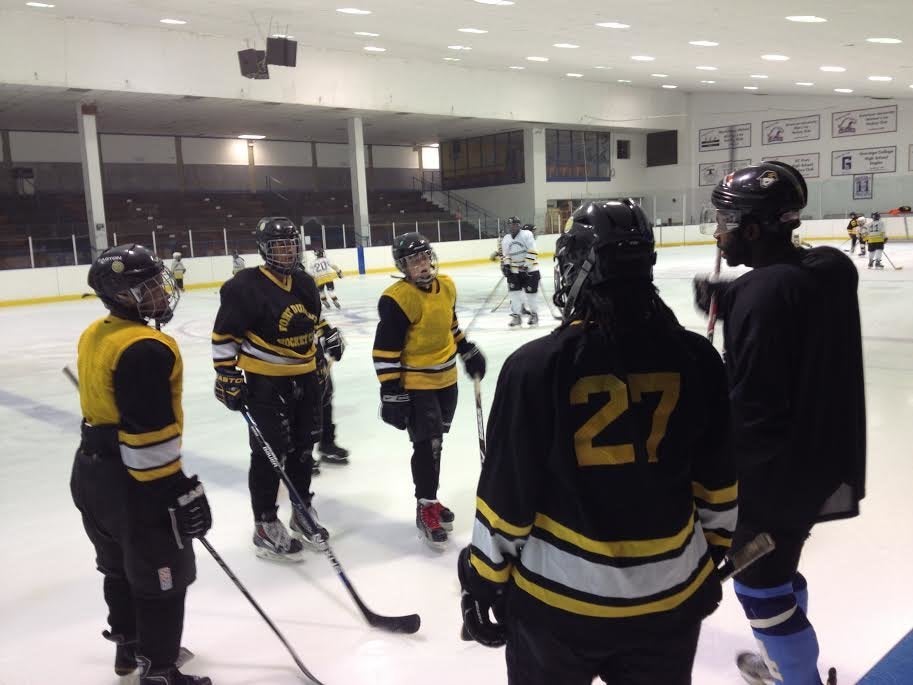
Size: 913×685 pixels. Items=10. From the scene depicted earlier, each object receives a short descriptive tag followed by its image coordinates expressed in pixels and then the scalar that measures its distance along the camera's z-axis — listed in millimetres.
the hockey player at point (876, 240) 14297
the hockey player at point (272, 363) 3000
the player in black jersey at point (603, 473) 1149
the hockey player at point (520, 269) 9398
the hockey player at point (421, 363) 3084
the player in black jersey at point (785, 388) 1613
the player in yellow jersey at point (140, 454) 1824
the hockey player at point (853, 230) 17203
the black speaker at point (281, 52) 13117
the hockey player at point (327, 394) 3570
